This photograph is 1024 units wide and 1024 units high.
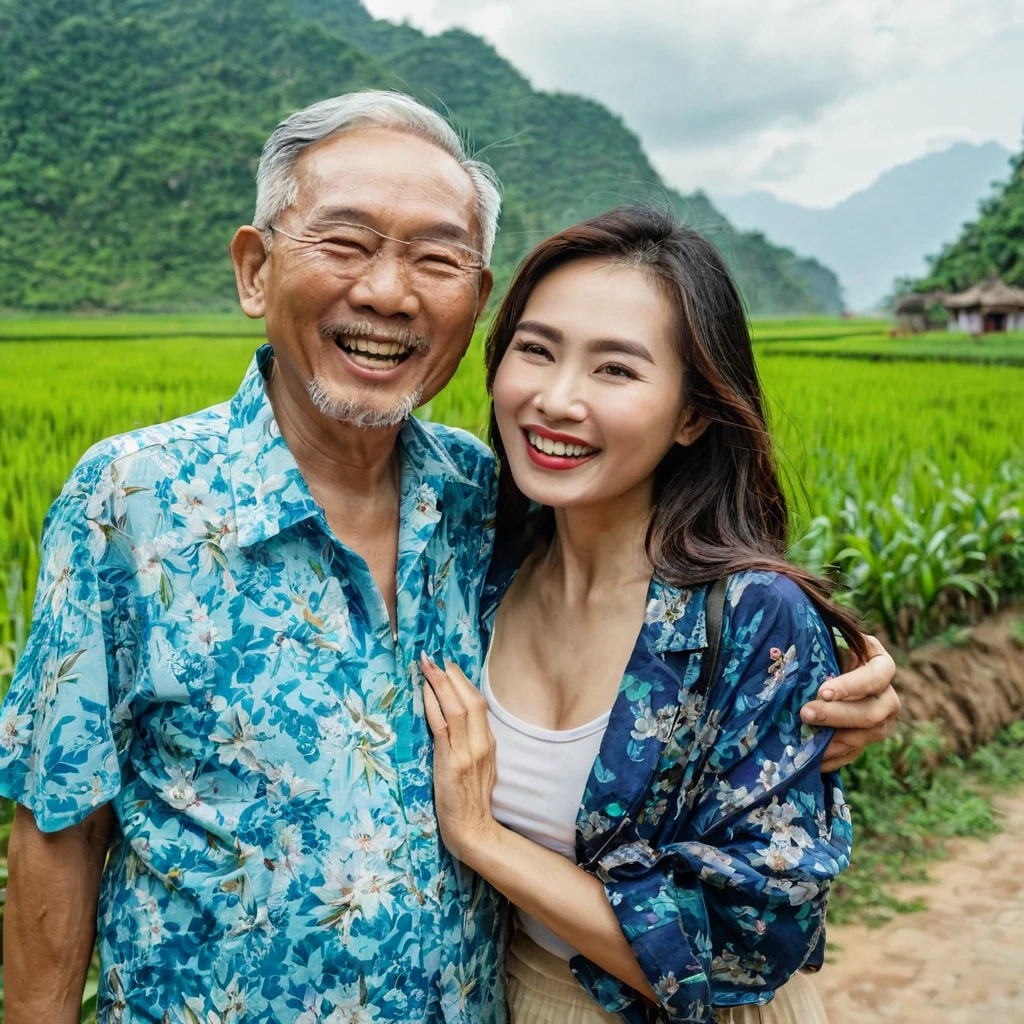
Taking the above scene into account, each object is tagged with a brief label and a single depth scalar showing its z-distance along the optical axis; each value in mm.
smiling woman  1348
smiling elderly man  1290
